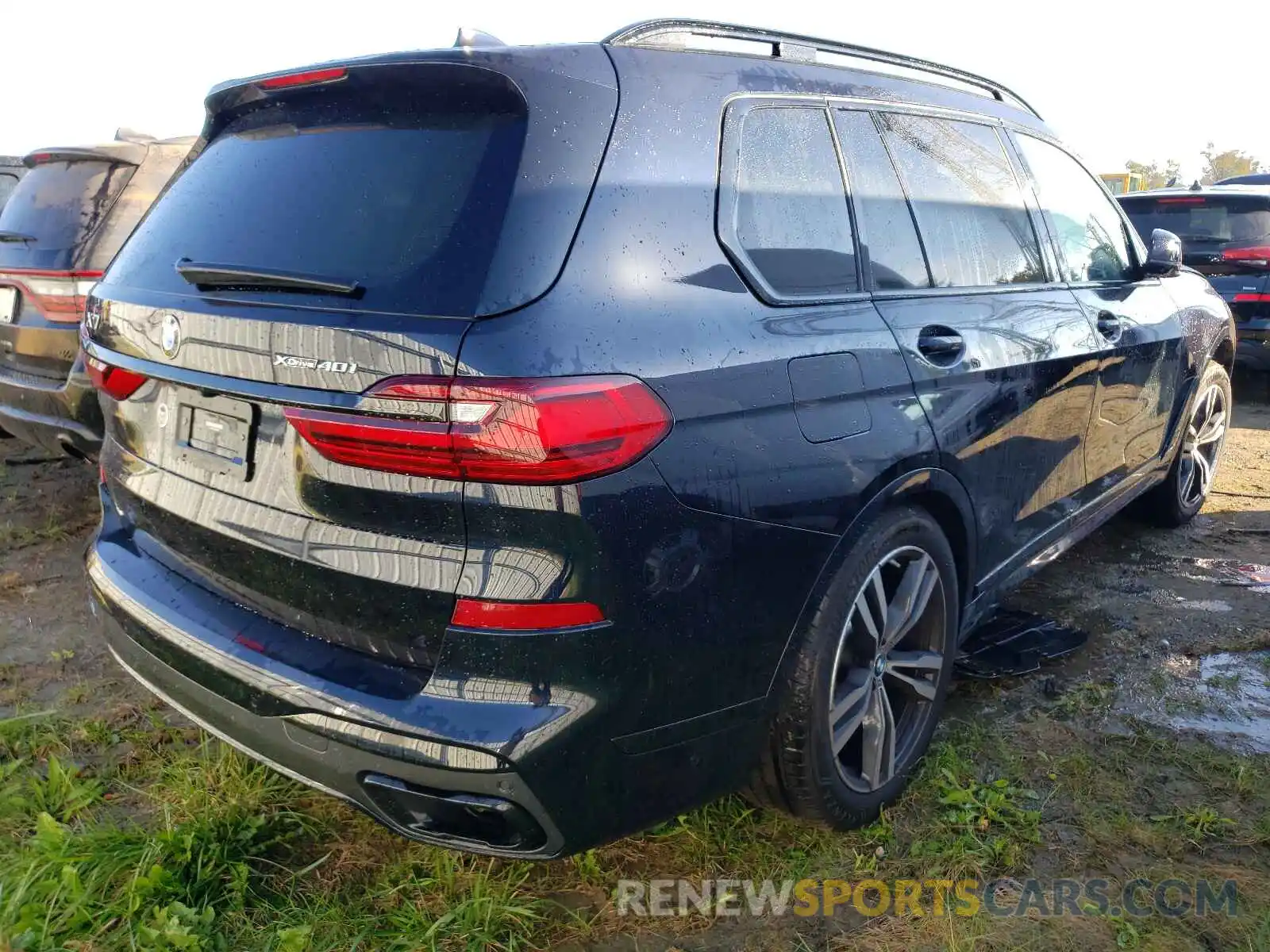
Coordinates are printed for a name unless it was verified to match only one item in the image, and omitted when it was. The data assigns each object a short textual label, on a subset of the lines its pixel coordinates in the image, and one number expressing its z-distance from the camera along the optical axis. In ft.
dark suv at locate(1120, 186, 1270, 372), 23.04
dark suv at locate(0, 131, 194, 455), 13.25
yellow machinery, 63.41
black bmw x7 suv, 5.34
